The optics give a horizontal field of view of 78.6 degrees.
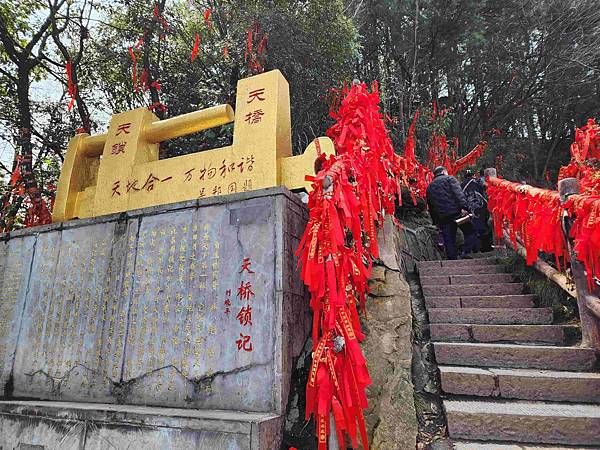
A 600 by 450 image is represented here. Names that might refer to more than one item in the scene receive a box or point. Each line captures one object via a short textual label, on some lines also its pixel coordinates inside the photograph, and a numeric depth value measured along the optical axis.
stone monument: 2.93
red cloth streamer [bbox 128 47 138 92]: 8.76
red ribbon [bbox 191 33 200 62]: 8.48
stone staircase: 2.94
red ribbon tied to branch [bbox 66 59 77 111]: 8.32
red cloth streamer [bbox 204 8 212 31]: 8.91
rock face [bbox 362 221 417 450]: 2.88
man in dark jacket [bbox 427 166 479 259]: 6.66
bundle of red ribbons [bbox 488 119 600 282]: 3.64
